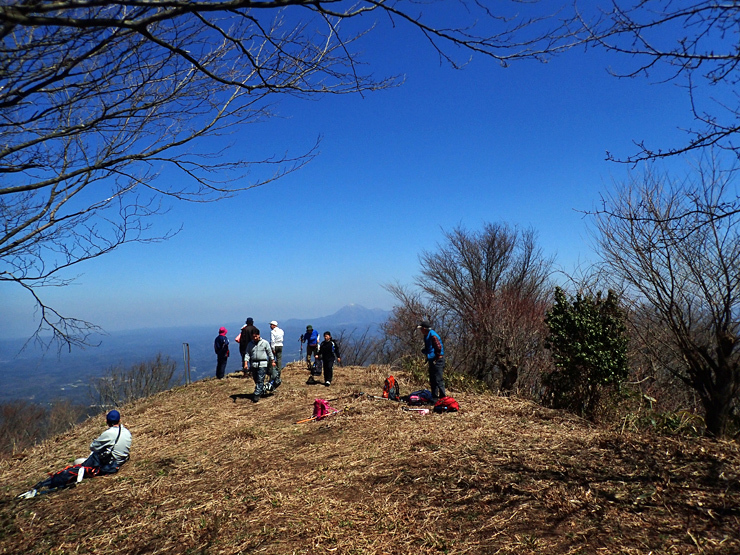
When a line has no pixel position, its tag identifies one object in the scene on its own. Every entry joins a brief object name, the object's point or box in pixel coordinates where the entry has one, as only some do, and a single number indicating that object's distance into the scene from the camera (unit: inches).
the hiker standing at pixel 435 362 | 325.4
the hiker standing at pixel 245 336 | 480.3
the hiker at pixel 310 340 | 529.6
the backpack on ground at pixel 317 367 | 501.0
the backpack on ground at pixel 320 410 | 312.7
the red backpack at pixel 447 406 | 292.8
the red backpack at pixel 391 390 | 349.7
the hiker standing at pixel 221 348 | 504.1
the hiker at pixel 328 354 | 449.4
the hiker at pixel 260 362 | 397.1
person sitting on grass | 231.9
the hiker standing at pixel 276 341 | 504.4
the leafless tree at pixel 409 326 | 992.2
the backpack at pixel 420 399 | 324.8
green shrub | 312.8
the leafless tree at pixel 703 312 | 229.1
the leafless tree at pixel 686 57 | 111.8
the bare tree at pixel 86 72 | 77.5
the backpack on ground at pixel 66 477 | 230.7
